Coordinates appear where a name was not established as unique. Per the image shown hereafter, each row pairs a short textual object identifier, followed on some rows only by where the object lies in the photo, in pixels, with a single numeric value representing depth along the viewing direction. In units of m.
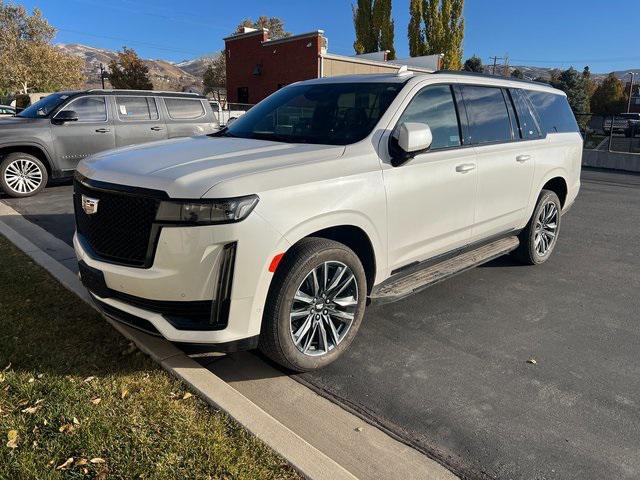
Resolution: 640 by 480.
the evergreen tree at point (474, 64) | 58.44
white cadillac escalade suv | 2.79
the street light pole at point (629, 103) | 55.38
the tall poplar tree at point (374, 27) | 38.84
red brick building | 27.62
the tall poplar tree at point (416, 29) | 38.47
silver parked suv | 8.94
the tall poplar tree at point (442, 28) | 38.03
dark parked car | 18.75
